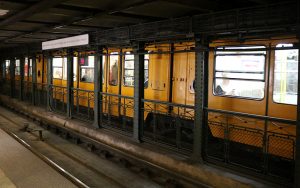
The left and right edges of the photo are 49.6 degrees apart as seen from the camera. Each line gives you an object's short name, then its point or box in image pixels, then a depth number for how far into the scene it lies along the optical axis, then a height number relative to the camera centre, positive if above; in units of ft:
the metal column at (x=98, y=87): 32.78 -1.62
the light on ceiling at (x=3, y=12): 22.01 +4.06
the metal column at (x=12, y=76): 62.59 -1.17
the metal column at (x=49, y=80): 44.23 -1.31
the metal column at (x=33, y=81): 51.44 -1.70
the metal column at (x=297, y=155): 15.66 -3.93
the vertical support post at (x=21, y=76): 56.96 -1.04
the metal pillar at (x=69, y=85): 38.50 -1.72
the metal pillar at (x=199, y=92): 21.07 -1.30
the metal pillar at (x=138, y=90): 26.82 -1.54
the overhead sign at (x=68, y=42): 33.24 +3.19
